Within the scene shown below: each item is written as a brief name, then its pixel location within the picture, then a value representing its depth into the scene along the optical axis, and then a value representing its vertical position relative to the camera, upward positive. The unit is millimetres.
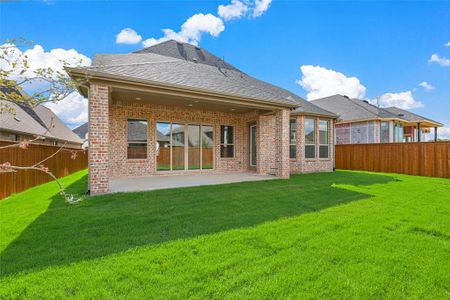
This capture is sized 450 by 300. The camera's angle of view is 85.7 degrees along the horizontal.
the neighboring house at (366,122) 19328 +2580
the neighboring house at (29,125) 12872 +1824
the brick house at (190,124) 6649 +1290
